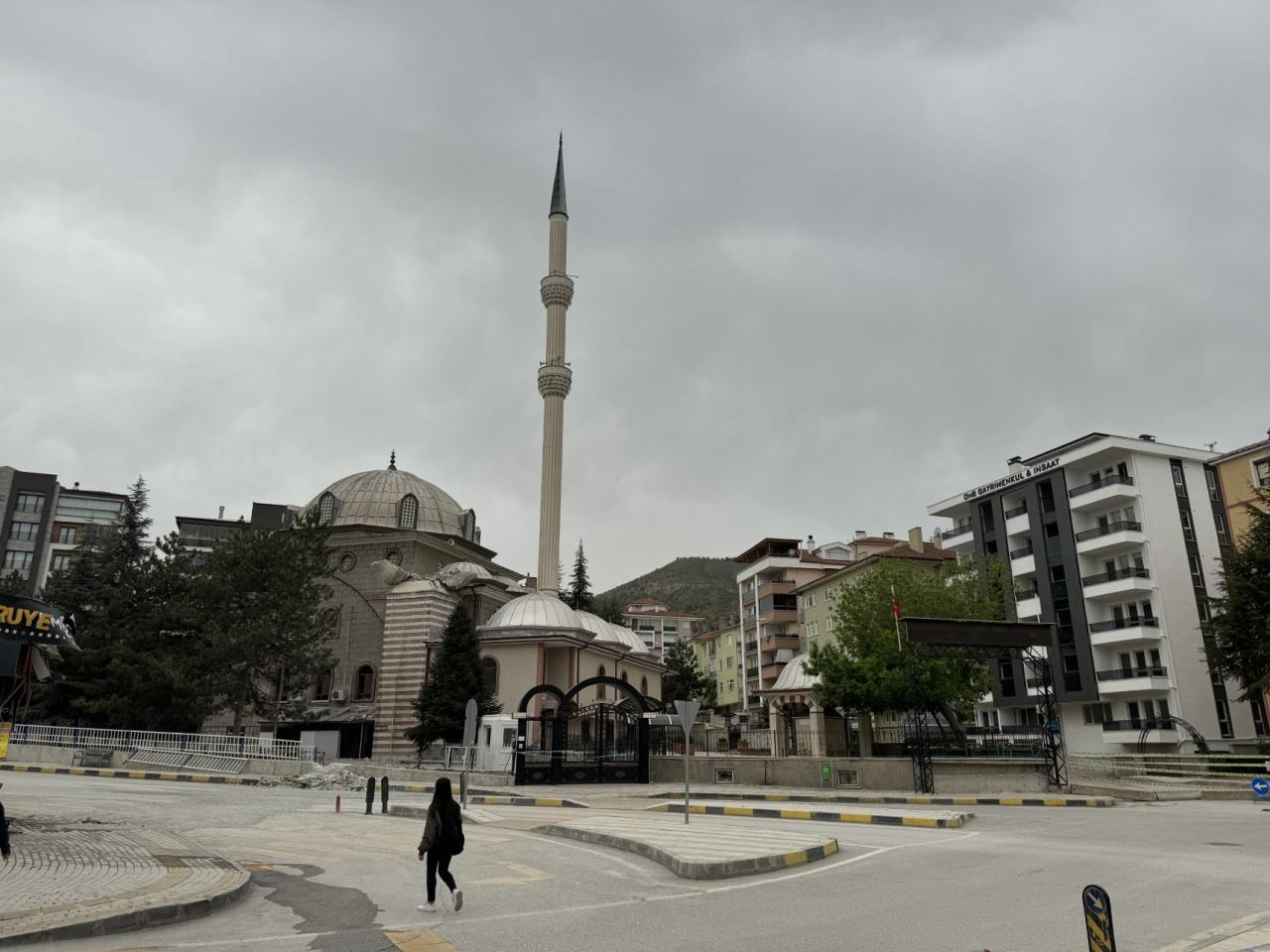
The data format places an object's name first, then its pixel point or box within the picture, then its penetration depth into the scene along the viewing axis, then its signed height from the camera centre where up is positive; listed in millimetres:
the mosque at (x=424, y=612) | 39531 +5586
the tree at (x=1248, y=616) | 31078 +3869
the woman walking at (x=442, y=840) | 8312 -950
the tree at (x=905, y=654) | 30969 +2786
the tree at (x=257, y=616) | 34500 +4554
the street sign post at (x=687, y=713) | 16891 +370
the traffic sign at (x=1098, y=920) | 4836 -991
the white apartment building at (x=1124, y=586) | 40656 +6731
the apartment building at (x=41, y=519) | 70250 +16884
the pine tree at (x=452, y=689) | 35219 +1746
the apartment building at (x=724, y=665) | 79019 +6018
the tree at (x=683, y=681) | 70125 +3989
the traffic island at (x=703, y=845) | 10836 -1524
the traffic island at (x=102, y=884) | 7148 -1388
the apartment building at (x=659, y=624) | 110506 +13100
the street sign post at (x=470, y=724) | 18958 +217
